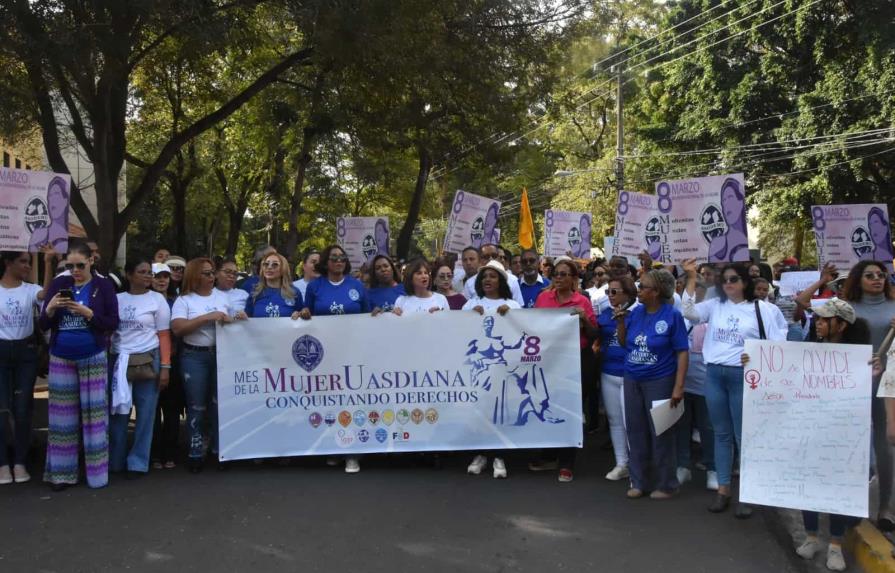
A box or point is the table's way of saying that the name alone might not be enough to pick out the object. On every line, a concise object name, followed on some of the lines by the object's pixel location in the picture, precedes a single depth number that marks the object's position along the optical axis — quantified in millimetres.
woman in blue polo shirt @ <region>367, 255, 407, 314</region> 7781
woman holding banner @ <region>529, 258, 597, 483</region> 7191
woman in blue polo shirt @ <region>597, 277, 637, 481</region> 7057
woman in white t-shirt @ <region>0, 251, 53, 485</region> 6699
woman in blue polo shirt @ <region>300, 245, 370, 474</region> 7520
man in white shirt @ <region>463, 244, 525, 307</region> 8625
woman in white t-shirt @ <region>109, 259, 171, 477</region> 6969
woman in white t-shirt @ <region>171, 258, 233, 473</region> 7211
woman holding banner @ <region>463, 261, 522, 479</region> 7230
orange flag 17188
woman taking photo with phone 6555
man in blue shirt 9750
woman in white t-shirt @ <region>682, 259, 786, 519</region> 6027
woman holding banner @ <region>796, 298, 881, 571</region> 5273
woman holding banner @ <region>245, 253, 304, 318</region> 7453
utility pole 30544
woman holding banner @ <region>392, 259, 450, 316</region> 7441
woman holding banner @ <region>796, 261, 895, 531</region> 5496
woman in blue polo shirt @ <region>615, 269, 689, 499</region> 6395
